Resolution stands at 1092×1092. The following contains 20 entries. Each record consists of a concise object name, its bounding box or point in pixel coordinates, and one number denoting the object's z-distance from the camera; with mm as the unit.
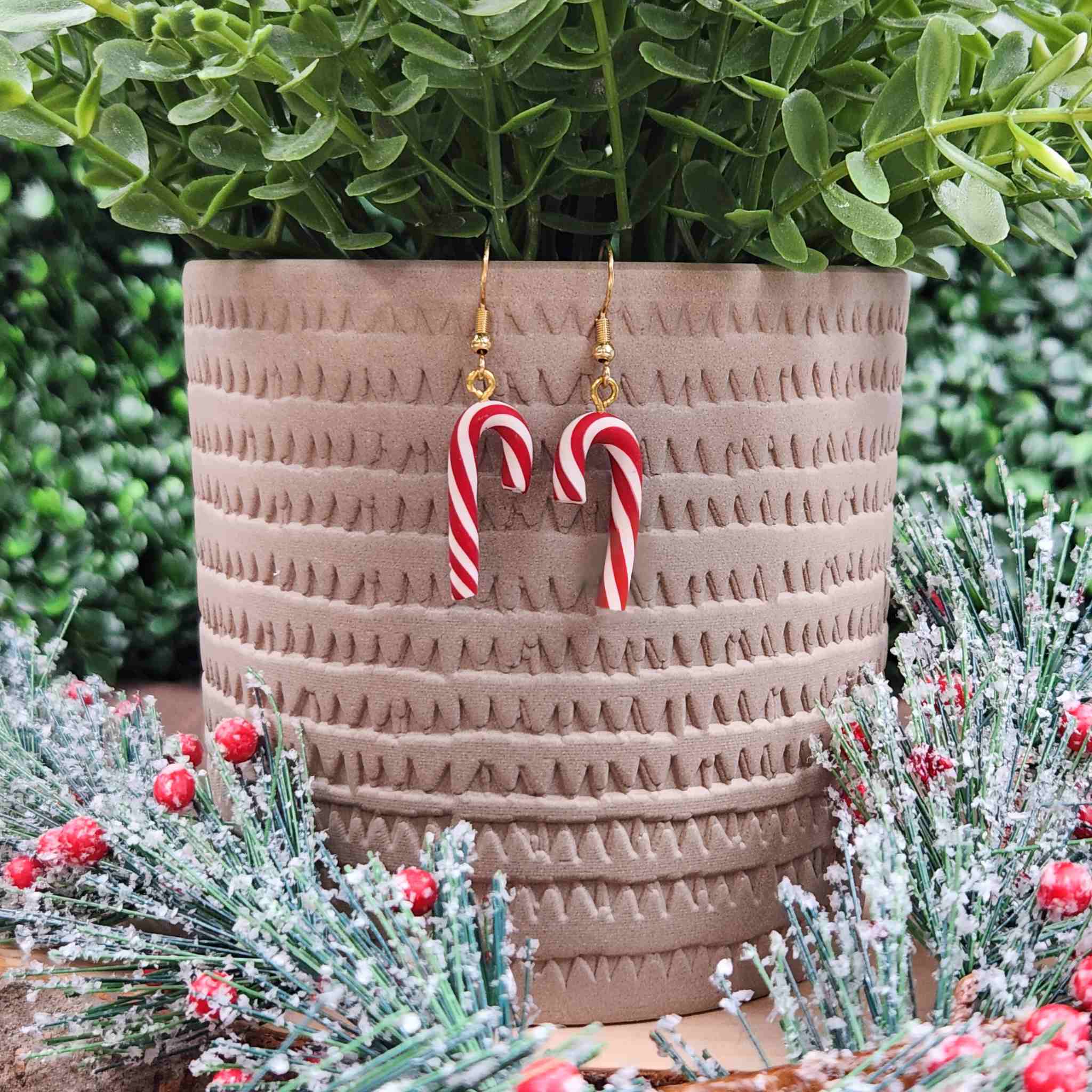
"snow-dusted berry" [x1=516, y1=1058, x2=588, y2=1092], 385
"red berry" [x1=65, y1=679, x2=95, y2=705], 501
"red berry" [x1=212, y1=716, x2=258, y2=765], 455
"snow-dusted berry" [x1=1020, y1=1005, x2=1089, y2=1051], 392
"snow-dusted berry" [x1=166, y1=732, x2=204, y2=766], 481
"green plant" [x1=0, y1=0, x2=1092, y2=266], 412
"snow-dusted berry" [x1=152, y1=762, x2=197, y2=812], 455
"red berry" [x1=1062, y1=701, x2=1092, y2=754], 462
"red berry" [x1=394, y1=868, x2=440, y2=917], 433
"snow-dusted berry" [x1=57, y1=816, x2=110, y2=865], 445
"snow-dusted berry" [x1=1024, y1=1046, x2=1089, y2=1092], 383
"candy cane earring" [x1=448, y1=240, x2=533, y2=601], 430
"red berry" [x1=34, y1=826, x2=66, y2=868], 445
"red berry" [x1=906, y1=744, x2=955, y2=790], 448
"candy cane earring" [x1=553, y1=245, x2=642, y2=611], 429
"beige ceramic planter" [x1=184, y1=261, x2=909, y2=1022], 437
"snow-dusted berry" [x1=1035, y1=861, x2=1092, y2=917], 417
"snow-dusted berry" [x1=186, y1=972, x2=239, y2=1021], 417
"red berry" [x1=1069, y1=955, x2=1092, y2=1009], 407
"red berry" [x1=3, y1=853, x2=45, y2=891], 452
